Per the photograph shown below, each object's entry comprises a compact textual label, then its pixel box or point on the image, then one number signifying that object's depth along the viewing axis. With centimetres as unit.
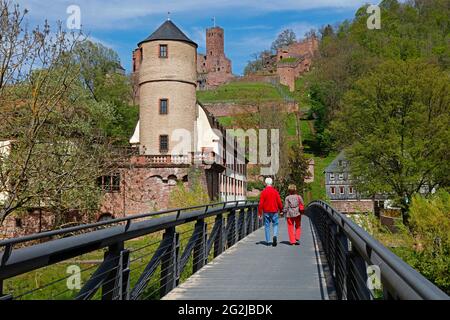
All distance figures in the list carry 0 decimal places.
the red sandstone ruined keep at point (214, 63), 14375
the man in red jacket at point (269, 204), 1323
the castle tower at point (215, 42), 15300
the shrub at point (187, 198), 3008
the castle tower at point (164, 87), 4103
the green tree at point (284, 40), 15182
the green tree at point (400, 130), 3819
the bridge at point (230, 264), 343
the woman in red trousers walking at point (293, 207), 1315
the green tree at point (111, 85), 5766
